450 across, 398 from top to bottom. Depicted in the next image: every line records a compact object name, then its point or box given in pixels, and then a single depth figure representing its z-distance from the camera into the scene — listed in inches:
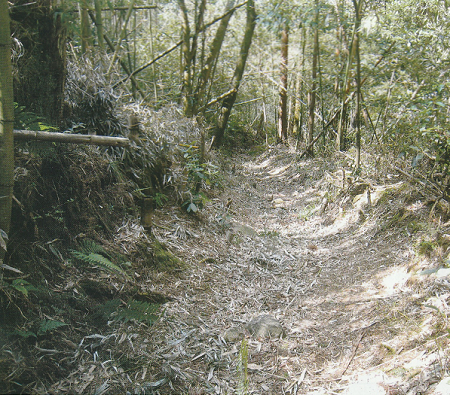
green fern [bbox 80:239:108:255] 96.6
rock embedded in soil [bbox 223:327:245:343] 109.1
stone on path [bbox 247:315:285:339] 112.2
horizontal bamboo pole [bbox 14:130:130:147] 83.2
